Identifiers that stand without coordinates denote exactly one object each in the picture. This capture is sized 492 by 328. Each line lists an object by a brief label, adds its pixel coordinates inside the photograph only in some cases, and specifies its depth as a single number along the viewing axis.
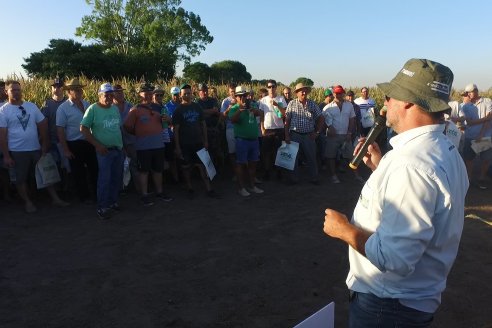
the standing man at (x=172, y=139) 8.33
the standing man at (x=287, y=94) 10.52
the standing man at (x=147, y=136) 6.99
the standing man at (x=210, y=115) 8.91
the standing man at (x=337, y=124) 8.91
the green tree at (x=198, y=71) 35.28
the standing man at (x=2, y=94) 7.01
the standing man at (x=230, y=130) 8.75
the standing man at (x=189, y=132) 7.54
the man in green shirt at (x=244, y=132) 7.76
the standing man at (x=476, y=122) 8.26
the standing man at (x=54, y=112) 7.32
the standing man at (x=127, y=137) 7.50
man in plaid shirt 8.40
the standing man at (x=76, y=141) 6.80
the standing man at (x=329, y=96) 9.48
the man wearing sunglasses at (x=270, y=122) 9.03
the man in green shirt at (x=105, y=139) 6.28
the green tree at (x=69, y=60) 29.02
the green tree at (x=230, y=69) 44.33
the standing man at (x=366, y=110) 10.30
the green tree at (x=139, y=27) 45.50
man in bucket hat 1.51
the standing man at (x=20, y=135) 6.54
